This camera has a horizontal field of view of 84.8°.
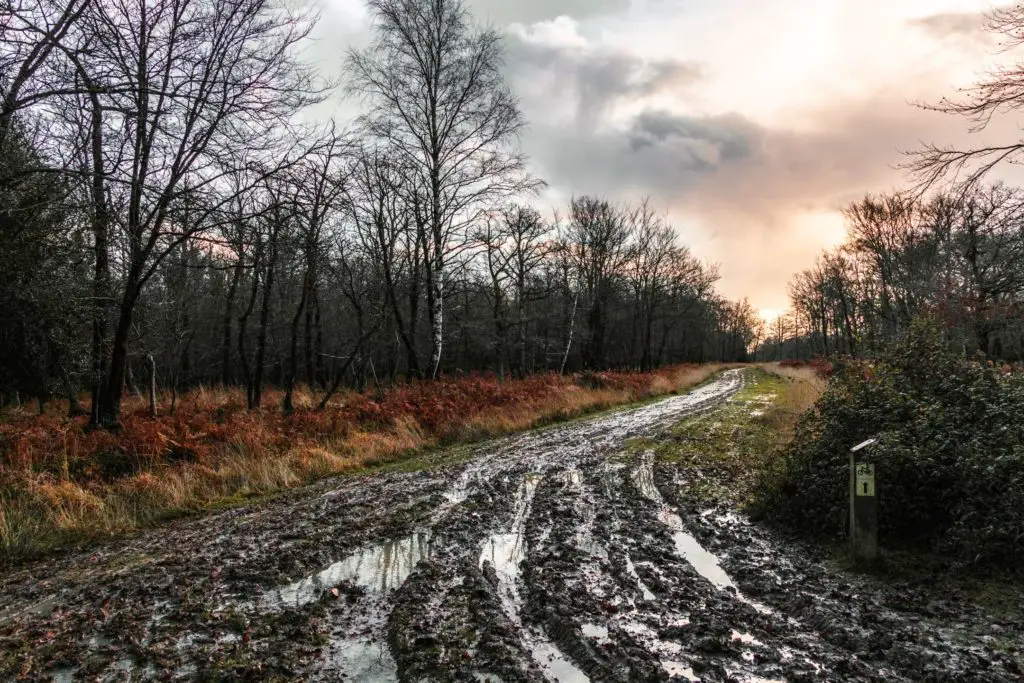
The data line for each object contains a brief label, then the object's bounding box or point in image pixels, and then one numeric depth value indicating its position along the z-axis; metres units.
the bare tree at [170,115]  7.07
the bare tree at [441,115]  18.20
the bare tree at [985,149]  9.70
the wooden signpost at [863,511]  4.79
